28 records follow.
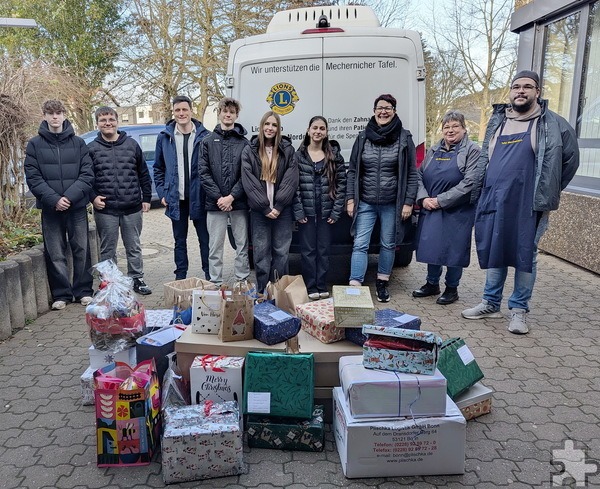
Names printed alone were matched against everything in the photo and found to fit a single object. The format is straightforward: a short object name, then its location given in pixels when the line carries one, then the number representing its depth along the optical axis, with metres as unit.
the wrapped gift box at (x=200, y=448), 2.43
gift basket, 3.09
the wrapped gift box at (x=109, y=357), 3.13
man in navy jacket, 5.04
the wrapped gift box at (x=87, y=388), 3.16
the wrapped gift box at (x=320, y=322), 2.90
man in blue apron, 3.95
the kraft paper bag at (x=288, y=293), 3.34
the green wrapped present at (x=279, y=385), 2.66
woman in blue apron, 4.60
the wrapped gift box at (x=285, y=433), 2.69
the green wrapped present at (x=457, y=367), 2.90
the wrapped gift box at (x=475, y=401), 2.95
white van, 4.84
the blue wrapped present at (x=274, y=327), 2.82
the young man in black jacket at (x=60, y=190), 4.63
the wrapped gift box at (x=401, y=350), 2.51
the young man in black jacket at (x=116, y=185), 4.96
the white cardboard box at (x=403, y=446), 2.45
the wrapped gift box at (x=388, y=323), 2.85
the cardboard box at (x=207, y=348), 2.84
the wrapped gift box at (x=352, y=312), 2.78
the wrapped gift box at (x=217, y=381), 2.76
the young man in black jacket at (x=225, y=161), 4.72
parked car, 10.95
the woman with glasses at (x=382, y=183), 4.61
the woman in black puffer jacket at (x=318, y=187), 4.82
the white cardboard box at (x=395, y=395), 2.45
